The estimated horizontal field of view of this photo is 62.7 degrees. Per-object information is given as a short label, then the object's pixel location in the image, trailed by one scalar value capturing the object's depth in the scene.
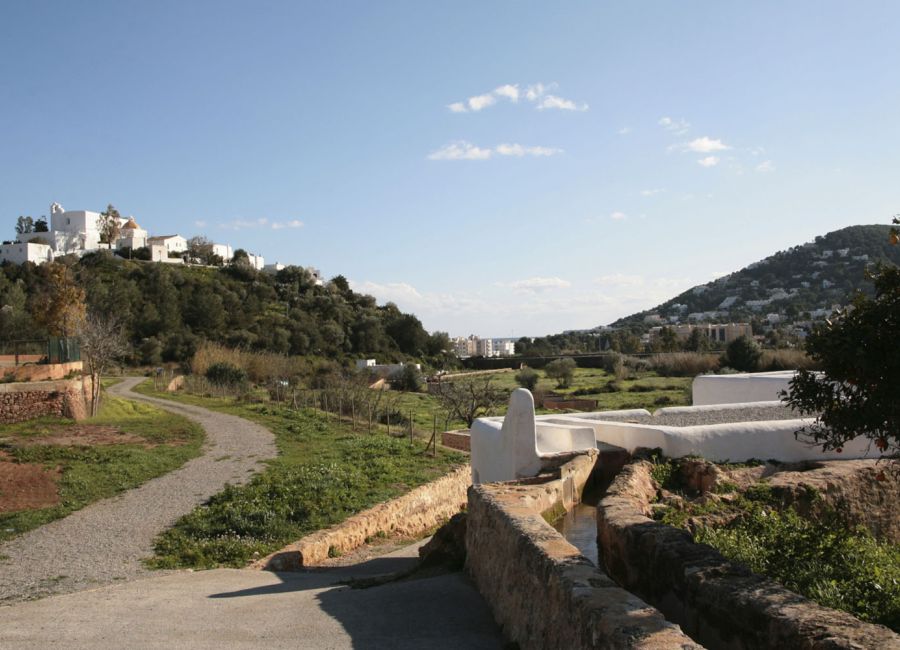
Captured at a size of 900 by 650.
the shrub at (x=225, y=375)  35.75
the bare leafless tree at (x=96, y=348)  22.91
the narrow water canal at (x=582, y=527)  7.27
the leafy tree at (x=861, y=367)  4.92
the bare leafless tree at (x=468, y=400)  23.96
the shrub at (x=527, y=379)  40.59
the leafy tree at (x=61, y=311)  27.45
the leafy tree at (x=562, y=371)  44.50
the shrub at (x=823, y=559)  4.62
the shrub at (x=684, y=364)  45.69
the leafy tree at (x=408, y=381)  42.28
